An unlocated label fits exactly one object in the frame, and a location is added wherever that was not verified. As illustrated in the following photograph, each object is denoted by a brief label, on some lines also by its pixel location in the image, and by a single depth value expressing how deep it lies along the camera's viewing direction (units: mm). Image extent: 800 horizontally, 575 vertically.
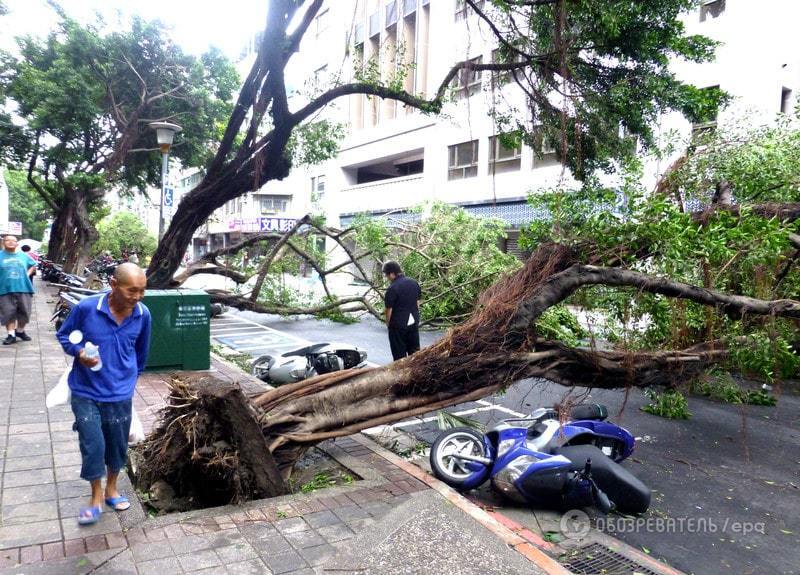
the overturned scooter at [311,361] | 7648
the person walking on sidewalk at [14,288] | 9098
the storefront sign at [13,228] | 32031
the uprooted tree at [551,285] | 4168
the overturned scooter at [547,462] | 4168
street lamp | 11016
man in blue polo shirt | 3496
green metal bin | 7965
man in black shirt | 7211
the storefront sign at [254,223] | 16950
